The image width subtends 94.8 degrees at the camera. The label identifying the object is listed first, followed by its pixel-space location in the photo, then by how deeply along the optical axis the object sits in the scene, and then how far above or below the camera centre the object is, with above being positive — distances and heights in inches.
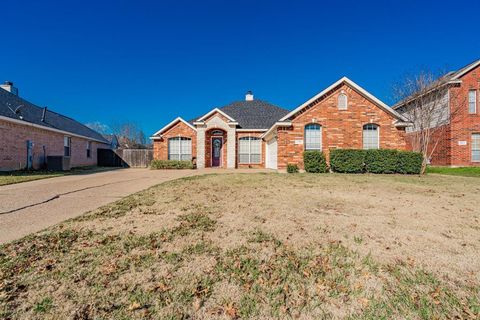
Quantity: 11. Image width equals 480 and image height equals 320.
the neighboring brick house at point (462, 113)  615.5 +119.1
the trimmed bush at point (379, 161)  488.4 -10.7
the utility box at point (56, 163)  565.9 -12.5
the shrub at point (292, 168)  514.0 -27.5
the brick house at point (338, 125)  546.3 +78.6
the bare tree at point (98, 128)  2146.4 +287.8
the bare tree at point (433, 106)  611.9 +142.6
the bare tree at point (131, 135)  1734.7 +184.1
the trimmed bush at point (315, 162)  502.3 -12.4
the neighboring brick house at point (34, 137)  502.6 +61.1
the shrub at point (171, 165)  692.7 -23.4
